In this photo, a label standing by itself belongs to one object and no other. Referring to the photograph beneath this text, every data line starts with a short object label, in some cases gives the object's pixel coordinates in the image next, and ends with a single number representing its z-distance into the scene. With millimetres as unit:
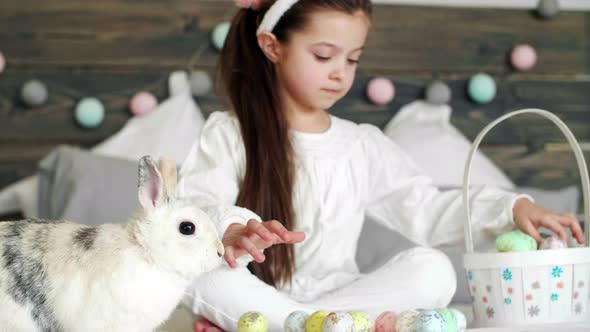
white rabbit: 1586
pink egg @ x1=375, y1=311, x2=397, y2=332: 1780
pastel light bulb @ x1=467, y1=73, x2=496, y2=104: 2783
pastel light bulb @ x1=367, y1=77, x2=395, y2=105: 2733
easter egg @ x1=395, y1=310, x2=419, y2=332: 1742
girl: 1995
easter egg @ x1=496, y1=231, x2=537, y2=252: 1899
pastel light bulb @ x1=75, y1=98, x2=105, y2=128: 2594
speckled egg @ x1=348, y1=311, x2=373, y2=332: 1749
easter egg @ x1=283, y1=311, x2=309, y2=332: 1796
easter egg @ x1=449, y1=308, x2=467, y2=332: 1795
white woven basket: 1866
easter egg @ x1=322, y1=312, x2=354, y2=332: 1732
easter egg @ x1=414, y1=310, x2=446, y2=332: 1714
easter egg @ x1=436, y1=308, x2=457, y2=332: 1735
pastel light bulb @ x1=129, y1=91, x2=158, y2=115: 2628
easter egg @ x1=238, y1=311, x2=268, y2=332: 1767
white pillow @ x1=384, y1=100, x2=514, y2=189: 2638
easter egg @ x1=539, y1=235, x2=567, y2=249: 1908
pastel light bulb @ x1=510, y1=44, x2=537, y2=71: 2820
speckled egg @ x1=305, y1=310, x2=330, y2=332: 1773
